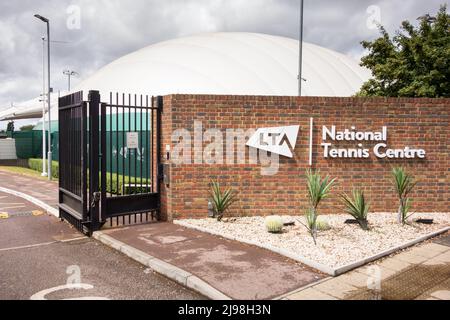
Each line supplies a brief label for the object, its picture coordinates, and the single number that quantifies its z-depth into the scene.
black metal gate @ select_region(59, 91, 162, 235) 7.86
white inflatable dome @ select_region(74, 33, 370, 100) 25.06
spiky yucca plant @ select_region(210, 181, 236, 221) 8.66
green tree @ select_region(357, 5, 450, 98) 15.38
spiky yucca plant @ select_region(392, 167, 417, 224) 8.32
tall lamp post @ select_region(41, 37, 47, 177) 21.76
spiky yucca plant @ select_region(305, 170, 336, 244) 7.08
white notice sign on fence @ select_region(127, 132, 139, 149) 8.70
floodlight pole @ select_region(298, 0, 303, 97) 21.27
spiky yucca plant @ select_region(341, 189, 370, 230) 7.74
